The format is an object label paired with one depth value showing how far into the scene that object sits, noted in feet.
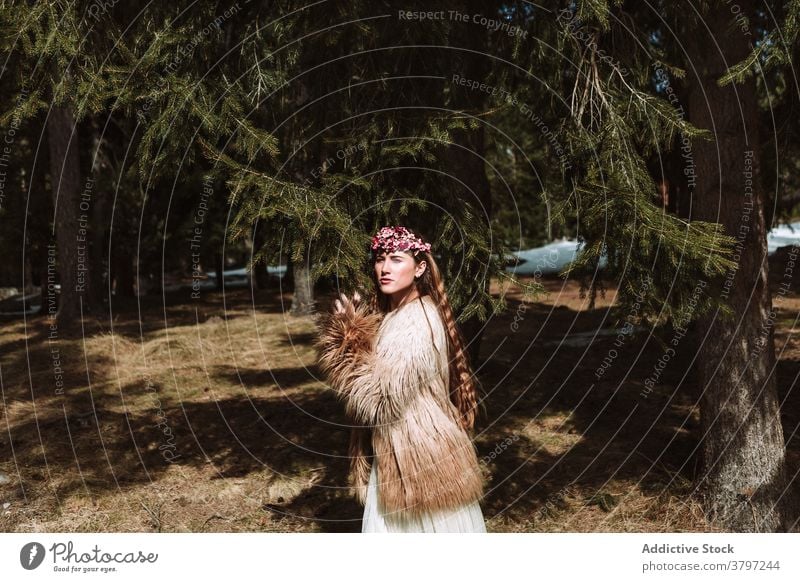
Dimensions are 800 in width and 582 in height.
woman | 12.22
